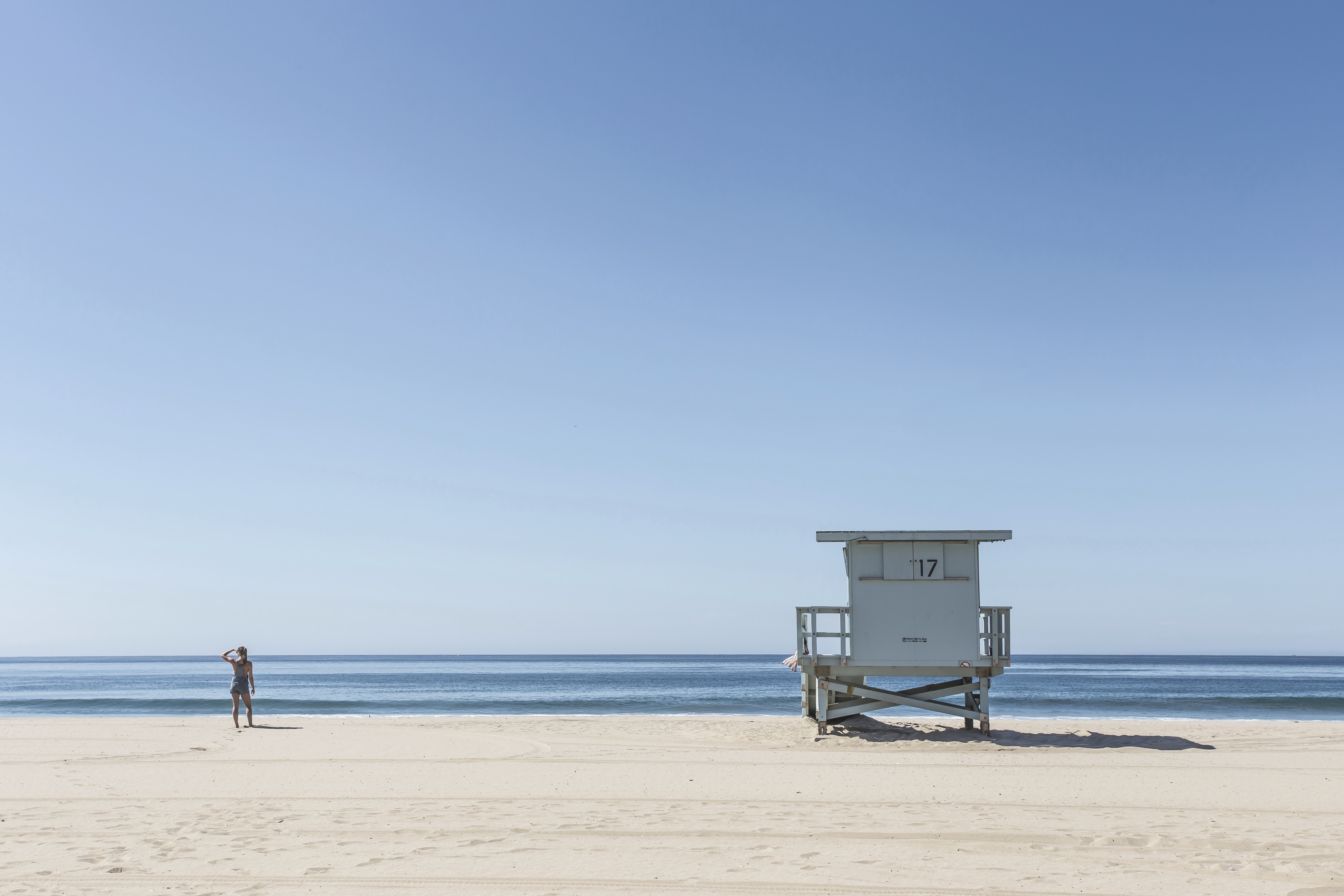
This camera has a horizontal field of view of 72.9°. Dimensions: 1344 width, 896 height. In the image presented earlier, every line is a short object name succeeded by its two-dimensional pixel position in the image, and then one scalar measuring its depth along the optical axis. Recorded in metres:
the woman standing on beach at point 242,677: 19.22
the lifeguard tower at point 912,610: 16.81
